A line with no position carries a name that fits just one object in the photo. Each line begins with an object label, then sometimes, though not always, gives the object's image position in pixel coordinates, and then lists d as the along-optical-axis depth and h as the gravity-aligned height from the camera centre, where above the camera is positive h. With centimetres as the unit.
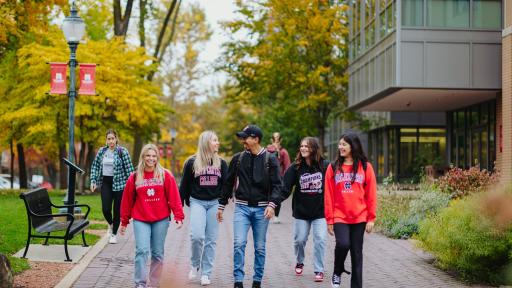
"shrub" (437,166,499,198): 1536 -47
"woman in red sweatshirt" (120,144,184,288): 816 -53
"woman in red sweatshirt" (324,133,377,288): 791 -44
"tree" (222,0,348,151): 3331 +443
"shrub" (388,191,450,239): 1408 -99
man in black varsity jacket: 843 -39
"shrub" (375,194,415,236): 1523 -109
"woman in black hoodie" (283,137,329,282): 953 -39
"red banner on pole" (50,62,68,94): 1616 +165
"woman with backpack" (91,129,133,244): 1227 -29
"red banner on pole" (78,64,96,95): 1655 +166
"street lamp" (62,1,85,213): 1503 +222
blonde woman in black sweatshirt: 898 -42
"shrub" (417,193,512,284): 874 -100
